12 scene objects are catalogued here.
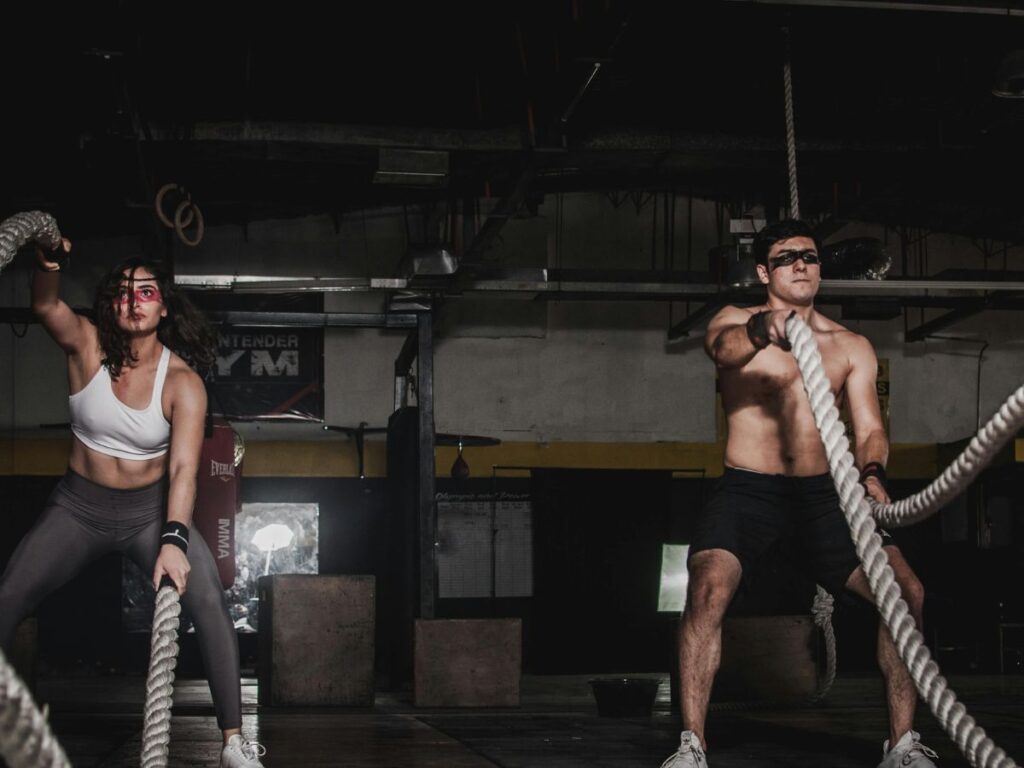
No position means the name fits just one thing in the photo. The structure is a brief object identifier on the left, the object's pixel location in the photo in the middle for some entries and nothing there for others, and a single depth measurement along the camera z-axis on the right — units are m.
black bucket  6.31
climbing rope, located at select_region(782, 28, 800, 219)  4.26
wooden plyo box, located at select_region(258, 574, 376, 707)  7.03
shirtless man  3.44
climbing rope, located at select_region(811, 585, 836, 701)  4.72
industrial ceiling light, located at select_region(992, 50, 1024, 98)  5.38
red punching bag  7.62
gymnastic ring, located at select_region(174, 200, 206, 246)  5.60
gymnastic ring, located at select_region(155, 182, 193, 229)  5.79
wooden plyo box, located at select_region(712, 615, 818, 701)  6.31
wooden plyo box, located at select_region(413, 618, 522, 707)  7.08
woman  3.30
